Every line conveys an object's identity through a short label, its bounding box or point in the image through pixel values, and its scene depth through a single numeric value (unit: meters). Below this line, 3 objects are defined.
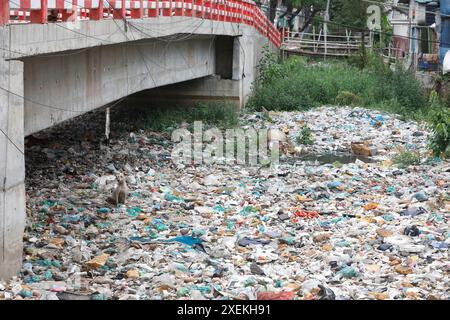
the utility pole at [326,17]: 44.47
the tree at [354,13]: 42.56
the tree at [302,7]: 44.72
